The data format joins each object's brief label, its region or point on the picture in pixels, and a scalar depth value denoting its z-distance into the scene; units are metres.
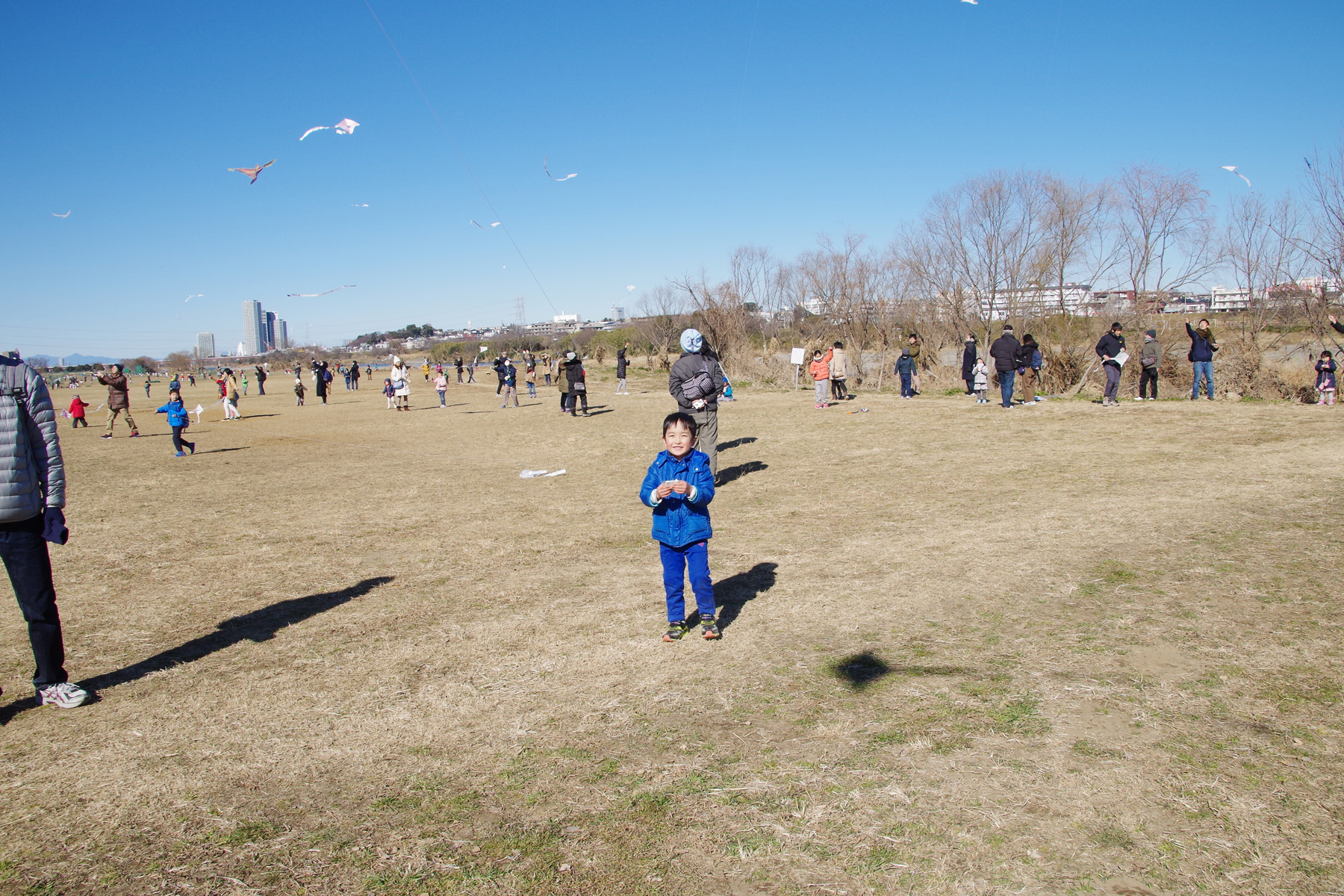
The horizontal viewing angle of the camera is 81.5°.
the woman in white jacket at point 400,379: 26.98
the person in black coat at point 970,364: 20.89
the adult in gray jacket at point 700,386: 9.48
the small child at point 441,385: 28.08
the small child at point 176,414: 16.00
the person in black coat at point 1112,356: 16.65
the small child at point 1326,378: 15.34
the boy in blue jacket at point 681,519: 4.88
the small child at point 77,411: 23.71
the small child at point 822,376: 20.09
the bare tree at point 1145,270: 24.33
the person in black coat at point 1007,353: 16.83
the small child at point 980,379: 18.95
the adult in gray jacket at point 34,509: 4.20
